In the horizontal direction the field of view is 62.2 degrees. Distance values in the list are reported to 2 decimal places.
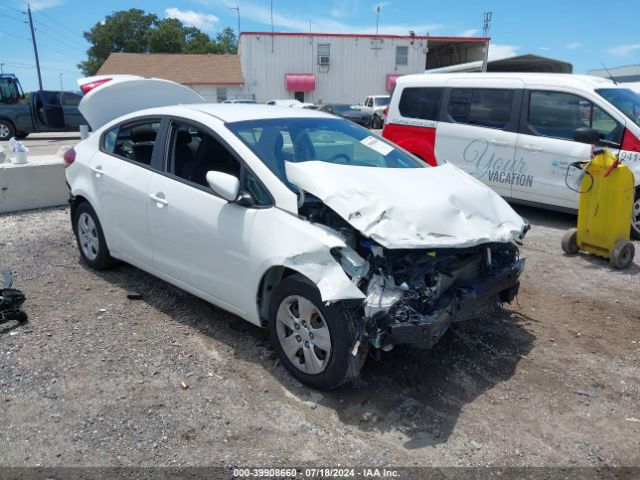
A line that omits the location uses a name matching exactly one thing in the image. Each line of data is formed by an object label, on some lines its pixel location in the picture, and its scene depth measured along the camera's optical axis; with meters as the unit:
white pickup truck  28.62
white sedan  3.08
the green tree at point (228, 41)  74.84
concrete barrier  7.37
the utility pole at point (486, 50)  32.69
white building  38.31
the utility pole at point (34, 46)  39.09
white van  6.84
